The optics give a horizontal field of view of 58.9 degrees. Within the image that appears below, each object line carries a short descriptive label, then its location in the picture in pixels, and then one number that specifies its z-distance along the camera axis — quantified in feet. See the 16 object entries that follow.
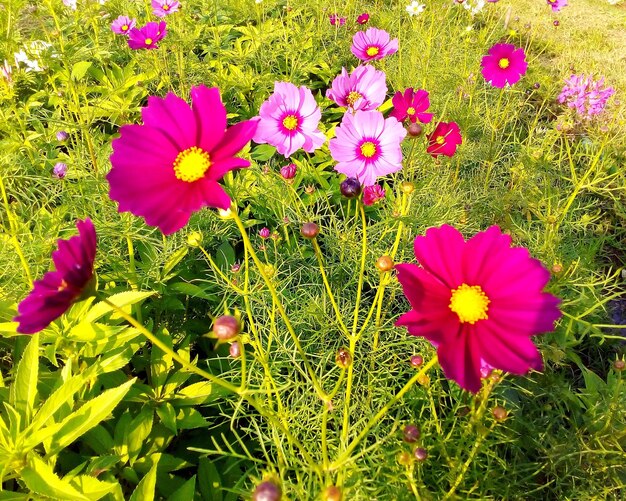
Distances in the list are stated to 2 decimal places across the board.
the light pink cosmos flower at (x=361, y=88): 1.63
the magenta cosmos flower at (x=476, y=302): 0.86
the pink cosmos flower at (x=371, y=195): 1.69
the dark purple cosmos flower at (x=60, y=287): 0.80
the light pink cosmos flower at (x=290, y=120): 1.48
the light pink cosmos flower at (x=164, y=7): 2.79
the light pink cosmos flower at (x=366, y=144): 1.39
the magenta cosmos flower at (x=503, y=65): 2.27
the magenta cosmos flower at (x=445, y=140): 1.78
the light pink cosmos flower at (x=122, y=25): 2.73
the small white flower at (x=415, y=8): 3.38
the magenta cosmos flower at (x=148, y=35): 2.32
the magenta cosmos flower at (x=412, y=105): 1.70
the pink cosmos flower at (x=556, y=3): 2.92
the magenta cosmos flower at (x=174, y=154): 0.96
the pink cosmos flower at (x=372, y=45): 2.09
